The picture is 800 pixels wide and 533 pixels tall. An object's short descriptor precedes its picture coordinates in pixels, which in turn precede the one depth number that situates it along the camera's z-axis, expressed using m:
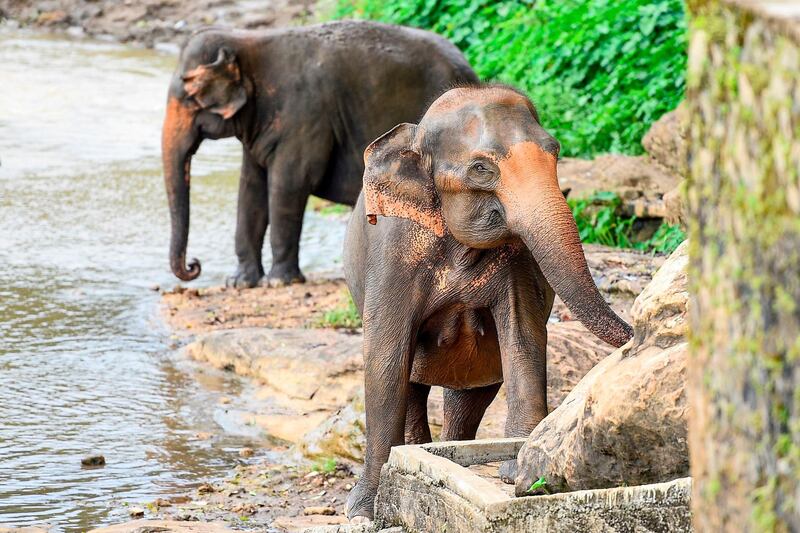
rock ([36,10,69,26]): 53.19
